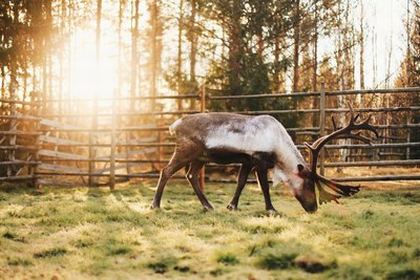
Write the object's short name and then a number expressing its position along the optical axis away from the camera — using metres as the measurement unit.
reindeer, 6.53
